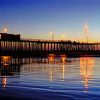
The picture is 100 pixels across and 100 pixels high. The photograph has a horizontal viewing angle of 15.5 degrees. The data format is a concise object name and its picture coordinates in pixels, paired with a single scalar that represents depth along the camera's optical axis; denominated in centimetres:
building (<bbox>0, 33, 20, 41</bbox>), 12925
